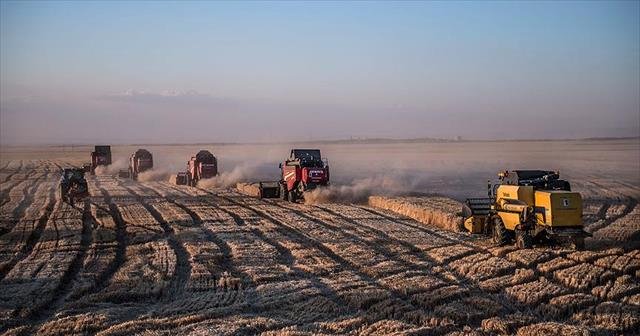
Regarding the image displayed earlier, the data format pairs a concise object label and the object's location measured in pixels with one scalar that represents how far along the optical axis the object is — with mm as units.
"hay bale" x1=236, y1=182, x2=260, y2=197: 40856
